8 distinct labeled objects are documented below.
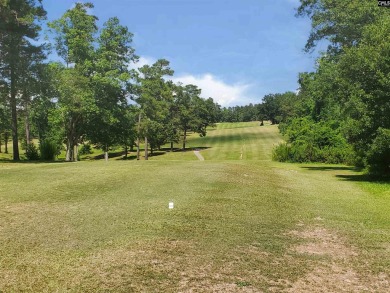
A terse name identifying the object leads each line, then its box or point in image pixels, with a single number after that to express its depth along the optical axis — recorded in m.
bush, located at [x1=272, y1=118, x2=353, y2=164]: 44.22
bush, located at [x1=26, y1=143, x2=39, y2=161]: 38.25
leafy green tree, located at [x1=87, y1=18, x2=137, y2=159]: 43.97
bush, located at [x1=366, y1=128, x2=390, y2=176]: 20.56
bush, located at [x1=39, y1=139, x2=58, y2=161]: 38.12
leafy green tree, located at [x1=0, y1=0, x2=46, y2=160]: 34.53
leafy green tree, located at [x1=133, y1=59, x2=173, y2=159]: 71.88
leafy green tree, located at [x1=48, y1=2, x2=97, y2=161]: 40.78
